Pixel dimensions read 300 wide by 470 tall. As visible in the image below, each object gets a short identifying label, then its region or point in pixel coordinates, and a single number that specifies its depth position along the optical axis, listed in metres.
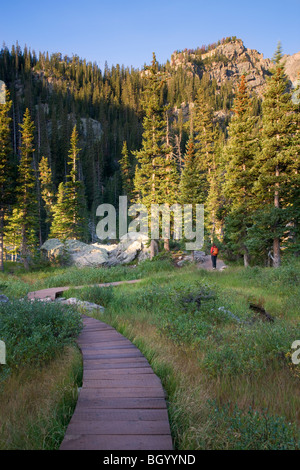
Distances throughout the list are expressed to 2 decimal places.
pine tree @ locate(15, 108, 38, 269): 28.09
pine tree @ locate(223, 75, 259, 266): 19.88
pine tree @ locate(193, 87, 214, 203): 43.38
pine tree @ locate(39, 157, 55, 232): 48.00
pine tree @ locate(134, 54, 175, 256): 25.36
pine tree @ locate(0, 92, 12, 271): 26.20
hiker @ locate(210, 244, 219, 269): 20.09
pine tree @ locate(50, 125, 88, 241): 32.81
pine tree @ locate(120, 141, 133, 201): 55.42
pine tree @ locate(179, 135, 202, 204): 28.09
